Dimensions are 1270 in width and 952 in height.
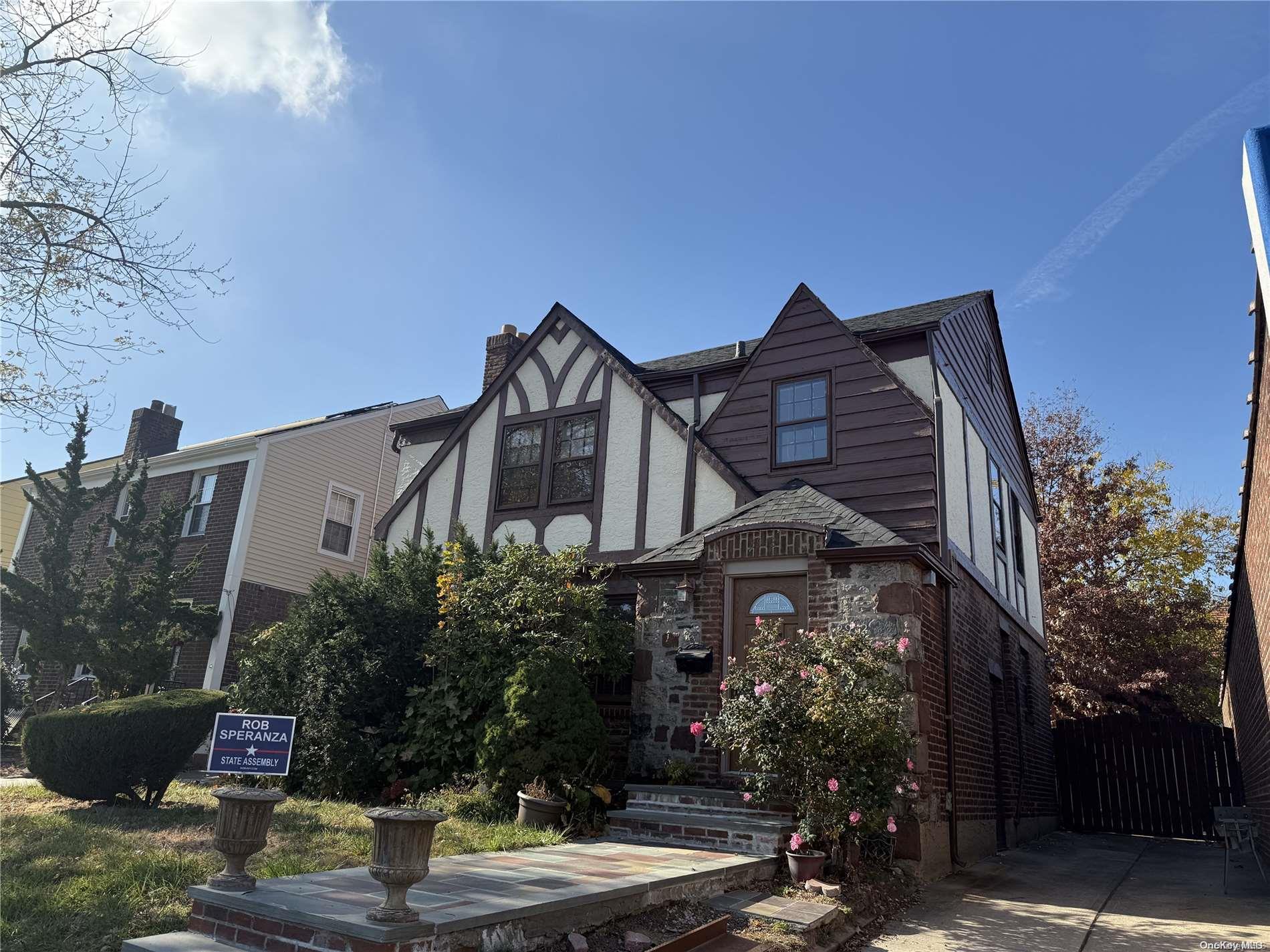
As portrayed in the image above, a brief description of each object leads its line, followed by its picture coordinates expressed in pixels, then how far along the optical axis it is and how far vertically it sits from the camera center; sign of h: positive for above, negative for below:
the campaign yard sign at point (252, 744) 5.97 -0.42
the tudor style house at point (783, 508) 9.70 +3.07
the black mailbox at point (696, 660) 10.09 +0.66
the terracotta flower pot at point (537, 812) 8.59 -1.08
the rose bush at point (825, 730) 7.74 -0.06
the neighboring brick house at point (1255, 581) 3.60 +2.14
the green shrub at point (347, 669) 10.20 +0.29
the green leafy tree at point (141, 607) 13.38 +1.25
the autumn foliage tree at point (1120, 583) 21.44 +4.58
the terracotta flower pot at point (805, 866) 7.36 -1.23
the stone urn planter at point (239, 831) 5.13 -0.88
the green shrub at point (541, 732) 8.96 -0.28
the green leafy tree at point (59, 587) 14.29 +1.50
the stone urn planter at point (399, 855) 4.43 -0.83
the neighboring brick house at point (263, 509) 16.77 +3.87
